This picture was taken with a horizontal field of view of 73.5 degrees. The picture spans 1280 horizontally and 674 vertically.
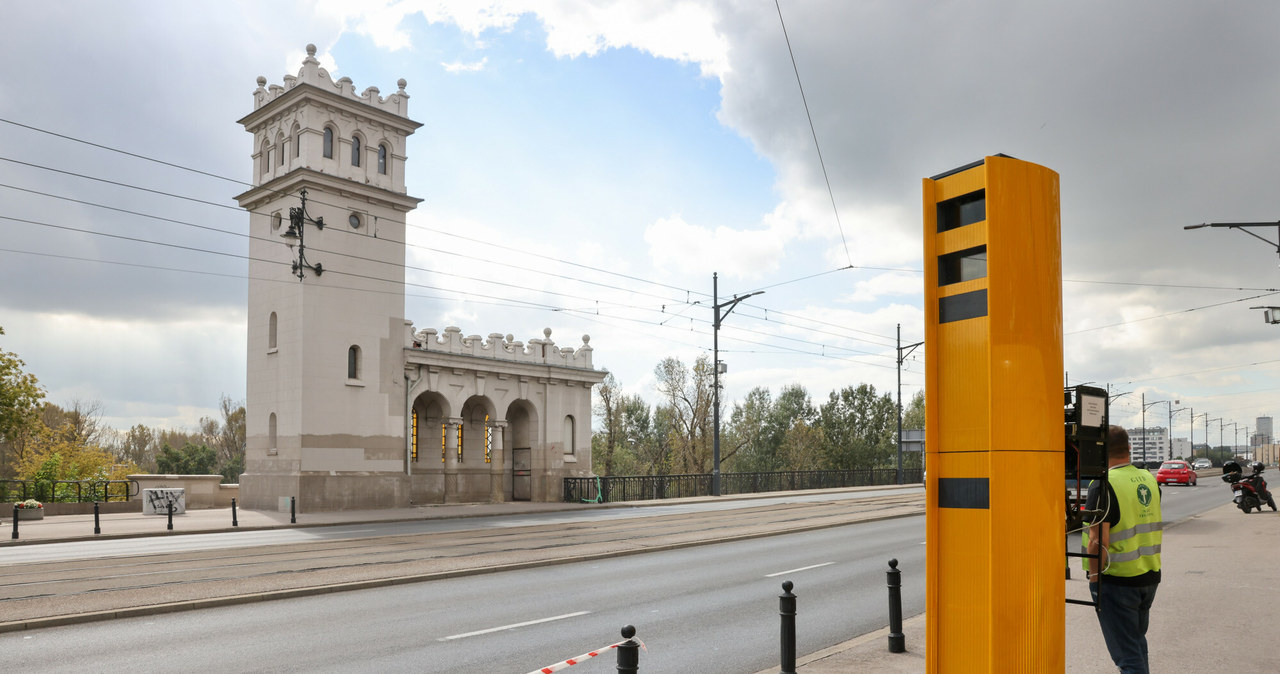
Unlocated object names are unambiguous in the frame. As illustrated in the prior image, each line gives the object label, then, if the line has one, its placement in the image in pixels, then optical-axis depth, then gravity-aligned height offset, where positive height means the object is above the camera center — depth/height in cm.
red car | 4972 -494
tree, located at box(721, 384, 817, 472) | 8156 -398
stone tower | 3105 +336
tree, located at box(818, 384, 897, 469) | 8938 -379
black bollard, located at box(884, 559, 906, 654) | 823 -218
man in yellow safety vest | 570 -117
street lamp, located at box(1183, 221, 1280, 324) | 1916 +331
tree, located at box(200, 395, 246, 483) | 8338 -463
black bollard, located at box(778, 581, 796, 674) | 680 -191
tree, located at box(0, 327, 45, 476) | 3356 -35
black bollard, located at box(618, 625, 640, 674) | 501 -156
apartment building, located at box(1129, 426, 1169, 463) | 19102 -1281
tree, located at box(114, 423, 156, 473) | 8656 -582
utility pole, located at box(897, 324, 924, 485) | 5112 +180
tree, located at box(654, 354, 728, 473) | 6669 -212
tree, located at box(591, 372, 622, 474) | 7038 -329
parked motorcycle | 2561 -297
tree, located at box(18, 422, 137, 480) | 3984 -375
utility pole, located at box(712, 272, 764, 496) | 3934 +133
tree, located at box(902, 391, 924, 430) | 10384 -299
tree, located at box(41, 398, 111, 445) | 6494 -241
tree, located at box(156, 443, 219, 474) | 6600 -546
